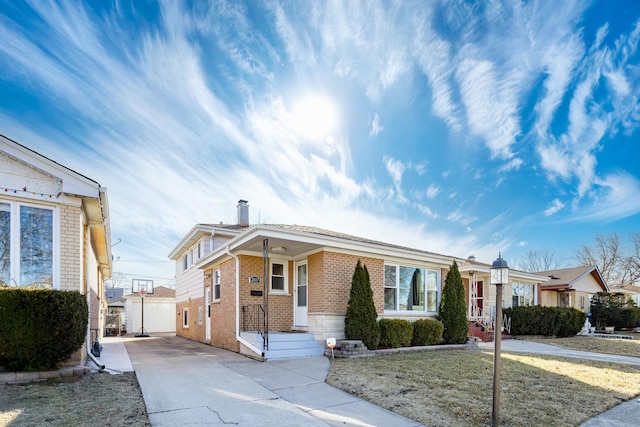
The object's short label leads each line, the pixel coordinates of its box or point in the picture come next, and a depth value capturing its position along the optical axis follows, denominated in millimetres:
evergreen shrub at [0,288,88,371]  5961
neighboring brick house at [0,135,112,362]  6840
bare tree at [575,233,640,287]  37906
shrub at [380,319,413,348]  10805
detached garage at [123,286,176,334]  26578
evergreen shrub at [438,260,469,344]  12484
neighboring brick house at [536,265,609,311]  23719
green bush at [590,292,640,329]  23297
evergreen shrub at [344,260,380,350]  10211
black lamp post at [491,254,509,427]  4531
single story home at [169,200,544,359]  10477
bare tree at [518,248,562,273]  43344
